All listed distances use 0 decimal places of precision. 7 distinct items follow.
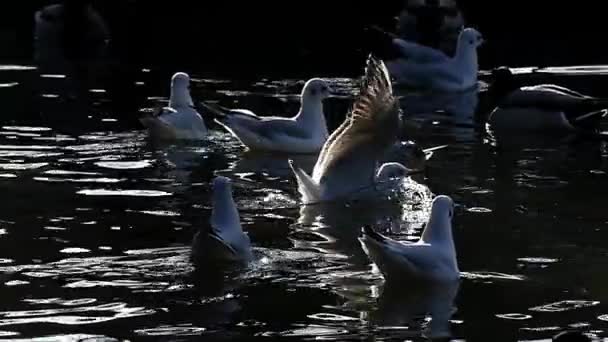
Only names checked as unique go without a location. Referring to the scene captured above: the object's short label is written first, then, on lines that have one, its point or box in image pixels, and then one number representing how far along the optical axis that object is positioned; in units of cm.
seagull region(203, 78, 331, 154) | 1593
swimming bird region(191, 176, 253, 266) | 1070
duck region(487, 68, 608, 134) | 1812
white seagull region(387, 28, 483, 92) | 2141
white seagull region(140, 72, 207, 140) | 1650
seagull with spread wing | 1239
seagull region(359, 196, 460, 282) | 1002
